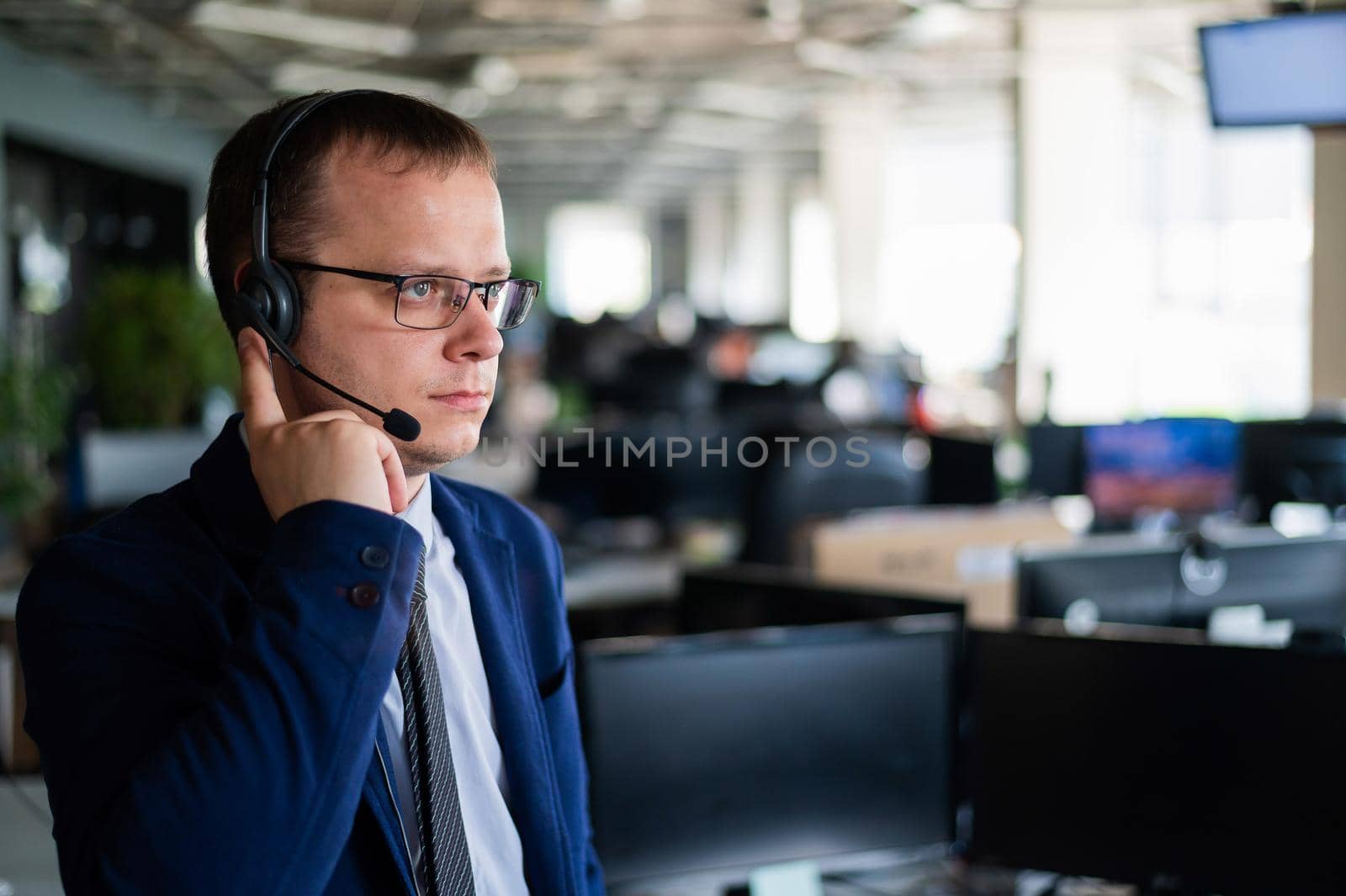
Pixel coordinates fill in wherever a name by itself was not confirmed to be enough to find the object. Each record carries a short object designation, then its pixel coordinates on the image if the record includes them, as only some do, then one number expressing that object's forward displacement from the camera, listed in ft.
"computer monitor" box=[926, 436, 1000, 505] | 14.89
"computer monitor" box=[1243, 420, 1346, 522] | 14.75
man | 2.75
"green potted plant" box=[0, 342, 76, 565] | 16.30
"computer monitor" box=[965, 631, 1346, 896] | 5.32
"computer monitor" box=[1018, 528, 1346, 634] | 7.00
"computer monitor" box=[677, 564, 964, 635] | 6.49
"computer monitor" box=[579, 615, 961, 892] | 5.45
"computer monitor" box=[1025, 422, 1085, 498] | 15.81
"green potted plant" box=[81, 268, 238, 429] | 23.70
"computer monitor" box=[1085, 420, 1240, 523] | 14.12
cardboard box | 7.79
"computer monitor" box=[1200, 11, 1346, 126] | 8.86
